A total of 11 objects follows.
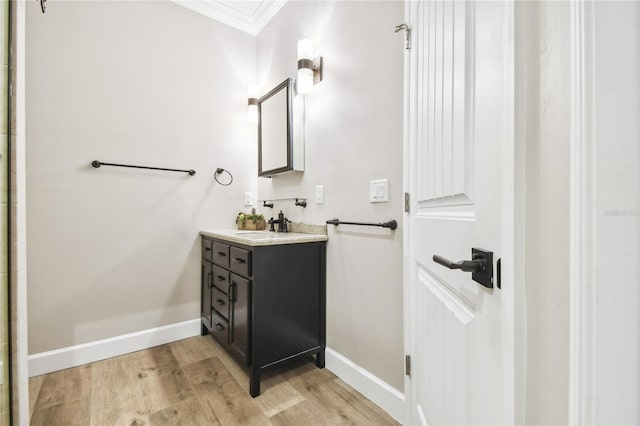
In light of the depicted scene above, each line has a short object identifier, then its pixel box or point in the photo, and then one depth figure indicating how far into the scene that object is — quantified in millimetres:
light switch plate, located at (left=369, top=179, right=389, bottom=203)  1451
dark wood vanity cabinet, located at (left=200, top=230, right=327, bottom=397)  1555
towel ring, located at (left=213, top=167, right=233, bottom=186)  2381
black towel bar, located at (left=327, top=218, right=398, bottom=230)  1399
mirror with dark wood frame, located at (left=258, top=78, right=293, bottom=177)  2045
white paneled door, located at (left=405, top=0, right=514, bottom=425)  540
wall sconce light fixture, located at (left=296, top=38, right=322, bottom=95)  1876
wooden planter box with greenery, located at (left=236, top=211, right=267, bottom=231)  2362
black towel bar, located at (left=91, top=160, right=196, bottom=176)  1898
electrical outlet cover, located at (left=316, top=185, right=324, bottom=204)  1880
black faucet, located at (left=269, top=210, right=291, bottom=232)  2117
